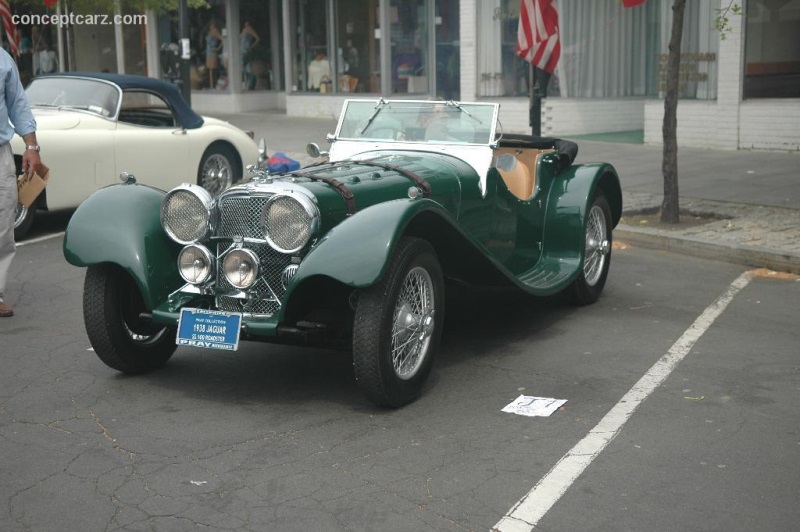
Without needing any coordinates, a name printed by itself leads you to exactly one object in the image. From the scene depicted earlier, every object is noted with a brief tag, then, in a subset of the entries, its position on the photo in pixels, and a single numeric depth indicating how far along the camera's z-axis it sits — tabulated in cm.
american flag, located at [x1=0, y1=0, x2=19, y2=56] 1708
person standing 709
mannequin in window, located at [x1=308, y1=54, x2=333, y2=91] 2269
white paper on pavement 514
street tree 1025
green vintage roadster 501
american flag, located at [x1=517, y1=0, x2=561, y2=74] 1153
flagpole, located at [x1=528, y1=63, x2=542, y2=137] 1160
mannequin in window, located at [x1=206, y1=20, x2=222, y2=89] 2547
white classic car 1019
